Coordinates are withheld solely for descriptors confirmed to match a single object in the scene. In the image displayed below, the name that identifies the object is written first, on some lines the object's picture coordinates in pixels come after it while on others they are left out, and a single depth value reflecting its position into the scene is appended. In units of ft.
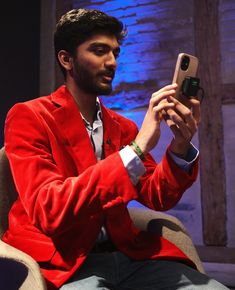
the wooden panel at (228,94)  9.84
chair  3.93
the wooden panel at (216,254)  9.72
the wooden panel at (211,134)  9.87
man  3.92
